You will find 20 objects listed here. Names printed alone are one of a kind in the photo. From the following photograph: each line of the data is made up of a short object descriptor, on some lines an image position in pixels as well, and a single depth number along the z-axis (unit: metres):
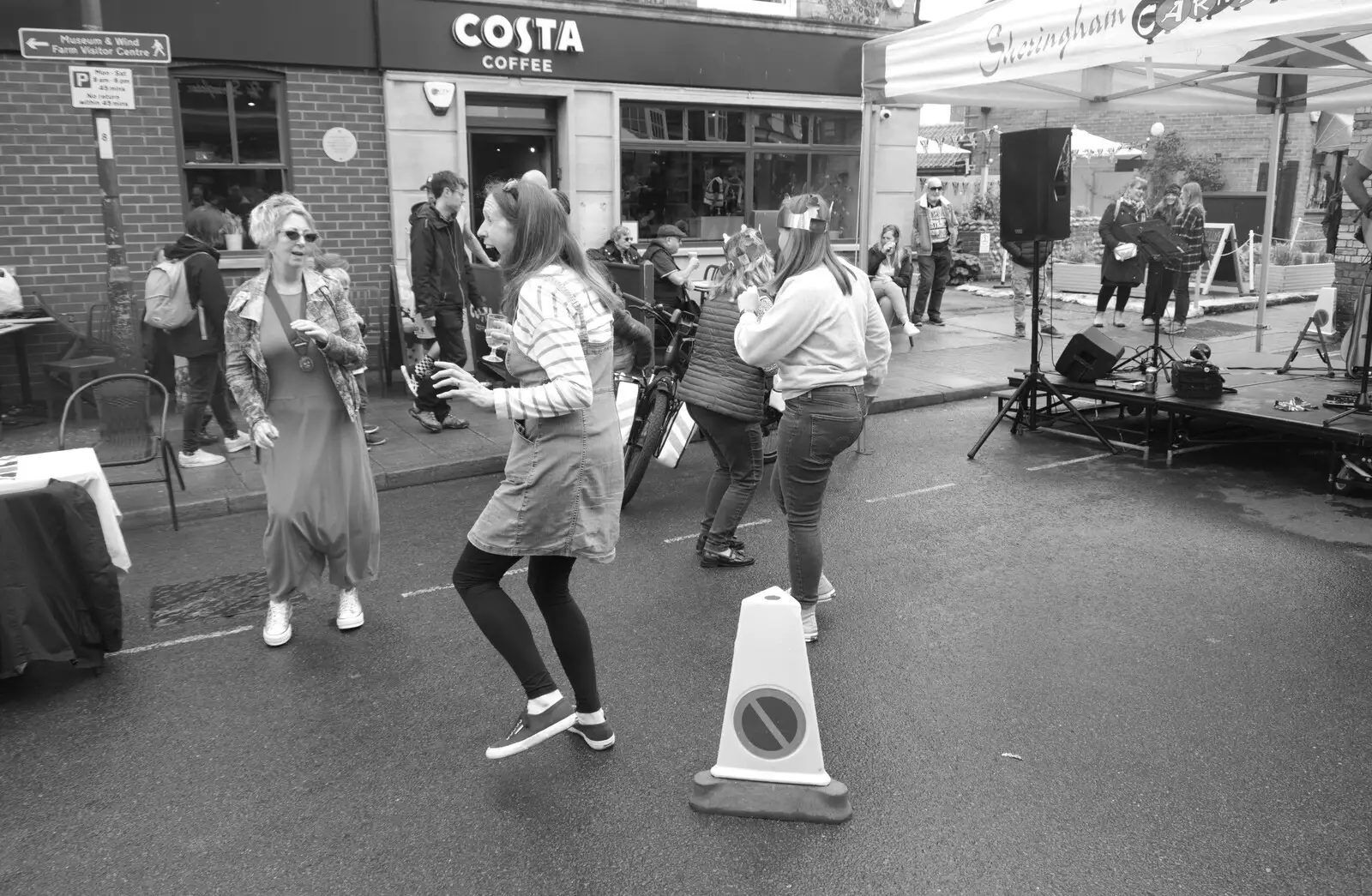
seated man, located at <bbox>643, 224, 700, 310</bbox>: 10.33
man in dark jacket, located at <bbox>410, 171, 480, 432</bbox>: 8.73
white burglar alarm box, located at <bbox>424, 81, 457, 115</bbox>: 10.78
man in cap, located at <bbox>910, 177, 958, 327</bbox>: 14.84
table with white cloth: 4.48
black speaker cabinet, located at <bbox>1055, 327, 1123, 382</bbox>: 8.88
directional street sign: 6.88
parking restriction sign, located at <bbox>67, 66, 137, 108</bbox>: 7.32
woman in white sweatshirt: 4.43
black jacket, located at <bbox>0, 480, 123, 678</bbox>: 4.27
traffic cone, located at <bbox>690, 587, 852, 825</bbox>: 3.47
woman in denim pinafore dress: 3.34
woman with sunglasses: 4.53
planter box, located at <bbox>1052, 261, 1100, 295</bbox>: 18.42
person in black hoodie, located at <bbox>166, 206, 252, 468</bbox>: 7.75
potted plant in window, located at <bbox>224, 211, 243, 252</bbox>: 10.17
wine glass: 3.65
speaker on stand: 8.18
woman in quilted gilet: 5.62
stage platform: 7.38
